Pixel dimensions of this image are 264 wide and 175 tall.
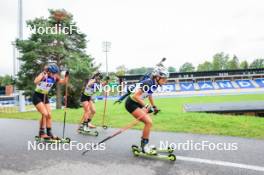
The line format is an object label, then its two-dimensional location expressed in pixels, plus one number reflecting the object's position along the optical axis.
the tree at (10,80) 26.24
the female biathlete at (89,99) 9.16
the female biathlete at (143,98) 6.11
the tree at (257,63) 124.69
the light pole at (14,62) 29.35
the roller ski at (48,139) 7.52
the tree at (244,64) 107.69
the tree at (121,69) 116.39
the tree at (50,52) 25.28
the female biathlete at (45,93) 7.53
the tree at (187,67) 133.15
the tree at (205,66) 109.09
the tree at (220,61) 105.25
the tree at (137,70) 145.82
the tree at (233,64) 101.92
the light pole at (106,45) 45.91
